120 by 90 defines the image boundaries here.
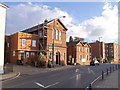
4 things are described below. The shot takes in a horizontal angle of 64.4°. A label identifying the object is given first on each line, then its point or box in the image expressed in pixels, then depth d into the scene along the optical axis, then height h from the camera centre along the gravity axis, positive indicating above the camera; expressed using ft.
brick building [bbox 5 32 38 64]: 67.26 +0.14
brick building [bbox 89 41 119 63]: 172.85 -3.88
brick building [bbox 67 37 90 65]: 98.44 -4.41
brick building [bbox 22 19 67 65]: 72.95 +8.41
